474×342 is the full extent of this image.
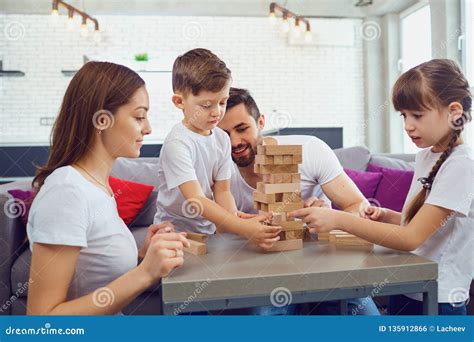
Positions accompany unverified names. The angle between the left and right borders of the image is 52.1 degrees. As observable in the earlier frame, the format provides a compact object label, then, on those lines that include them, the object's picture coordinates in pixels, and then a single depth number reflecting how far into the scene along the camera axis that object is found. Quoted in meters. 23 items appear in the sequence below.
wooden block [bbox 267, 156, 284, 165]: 0.98
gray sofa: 1.88
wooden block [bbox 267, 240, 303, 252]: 0.98
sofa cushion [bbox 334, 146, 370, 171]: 2.71
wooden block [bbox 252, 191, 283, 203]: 0.98
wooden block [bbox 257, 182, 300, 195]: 0.98
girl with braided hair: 1.00
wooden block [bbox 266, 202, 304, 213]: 0.99
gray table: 0.78
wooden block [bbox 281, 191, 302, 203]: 0.99
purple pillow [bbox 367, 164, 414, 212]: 2.40
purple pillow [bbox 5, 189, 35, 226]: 1.85
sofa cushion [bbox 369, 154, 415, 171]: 2.66
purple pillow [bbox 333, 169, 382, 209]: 2.49
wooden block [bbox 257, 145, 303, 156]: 0.98
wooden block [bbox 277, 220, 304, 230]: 0.99
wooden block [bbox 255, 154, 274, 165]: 0.98
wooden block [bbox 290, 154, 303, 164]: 0.99
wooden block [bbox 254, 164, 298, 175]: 0.99
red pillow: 2.33
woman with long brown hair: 0.80
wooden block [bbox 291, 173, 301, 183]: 0.99
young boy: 1.21
